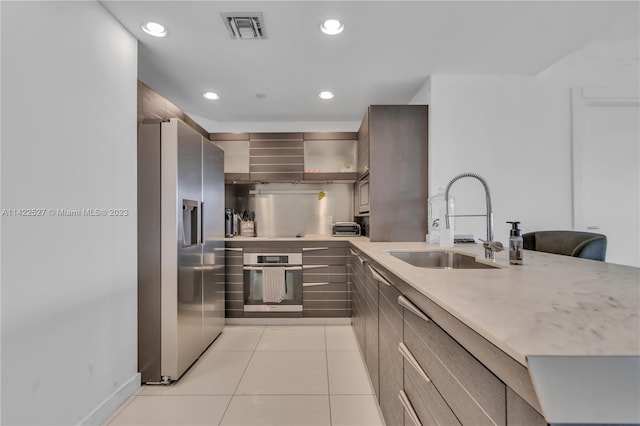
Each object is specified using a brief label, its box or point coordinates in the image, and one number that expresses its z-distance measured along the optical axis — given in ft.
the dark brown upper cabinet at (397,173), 8.92
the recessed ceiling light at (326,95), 9.75
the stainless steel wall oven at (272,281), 10.37
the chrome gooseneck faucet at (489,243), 4.65
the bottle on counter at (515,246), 4.19
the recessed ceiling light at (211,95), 9.78
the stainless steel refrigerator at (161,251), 6.61
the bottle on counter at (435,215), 8.16
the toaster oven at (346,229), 11.72
